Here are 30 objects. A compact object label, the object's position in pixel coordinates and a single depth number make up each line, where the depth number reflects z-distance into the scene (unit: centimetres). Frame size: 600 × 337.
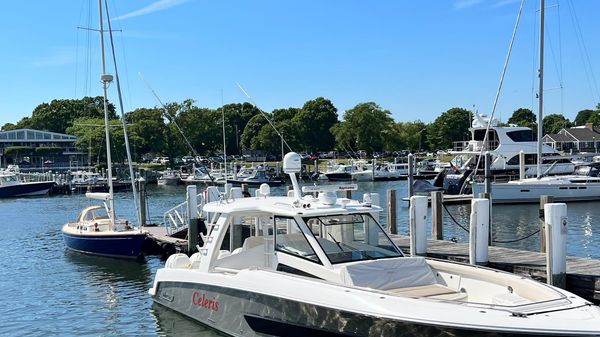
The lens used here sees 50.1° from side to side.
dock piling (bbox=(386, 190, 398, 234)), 2022
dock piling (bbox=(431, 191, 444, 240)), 1803
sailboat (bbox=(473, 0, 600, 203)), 3950
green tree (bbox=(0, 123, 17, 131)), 14902
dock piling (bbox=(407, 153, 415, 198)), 2975
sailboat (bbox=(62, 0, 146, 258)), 2211
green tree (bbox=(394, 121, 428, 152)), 12066
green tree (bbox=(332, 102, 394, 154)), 10962
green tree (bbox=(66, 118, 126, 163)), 9686
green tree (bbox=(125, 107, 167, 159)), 10312
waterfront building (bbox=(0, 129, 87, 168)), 11382
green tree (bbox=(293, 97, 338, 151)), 11750
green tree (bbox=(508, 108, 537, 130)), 15862
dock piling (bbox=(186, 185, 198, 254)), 2083
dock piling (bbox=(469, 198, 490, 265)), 1330
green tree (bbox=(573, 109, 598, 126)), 17390
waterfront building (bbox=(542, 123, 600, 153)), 10388
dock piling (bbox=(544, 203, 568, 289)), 1145
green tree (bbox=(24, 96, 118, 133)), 13362
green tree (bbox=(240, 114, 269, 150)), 12169
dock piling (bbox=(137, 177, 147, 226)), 2605
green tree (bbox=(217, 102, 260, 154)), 12838
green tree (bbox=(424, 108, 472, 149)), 12112
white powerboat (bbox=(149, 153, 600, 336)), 812
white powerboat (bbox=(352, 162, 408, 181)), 8256
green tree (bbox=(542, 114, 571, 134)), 14388
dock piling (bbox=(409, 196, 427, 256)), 1470
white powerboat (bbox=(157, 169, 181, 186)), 8631
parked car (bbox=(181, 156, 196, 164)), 11219
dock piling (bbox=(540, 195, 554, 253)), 1463
